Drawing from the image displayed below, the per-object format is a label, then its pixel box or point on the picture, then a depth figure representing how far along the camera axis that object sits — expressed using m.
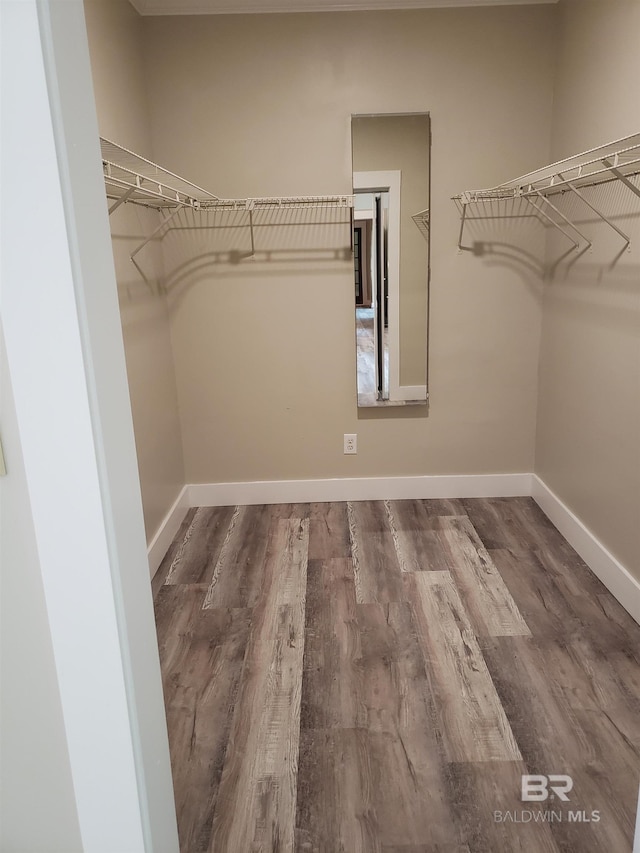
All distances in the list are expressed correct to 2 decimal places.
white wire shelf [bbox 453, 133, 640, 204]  2.02
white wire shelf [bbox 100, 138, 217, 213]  1.88
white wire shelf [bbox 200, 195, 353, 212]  2.90
